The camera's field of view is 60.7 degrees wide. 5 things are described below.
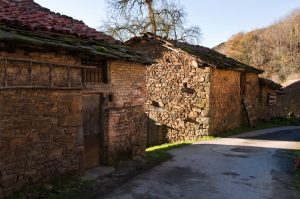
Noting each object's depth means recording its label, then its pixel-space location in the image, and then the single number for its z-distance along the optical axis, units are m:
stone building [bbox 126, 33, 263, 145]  11.78
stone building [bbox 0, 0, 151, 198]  4.75
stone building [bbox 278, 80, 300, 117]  20.59
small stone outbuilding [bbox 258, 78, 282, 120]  17.00
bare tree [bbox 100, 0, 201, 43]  20.98
